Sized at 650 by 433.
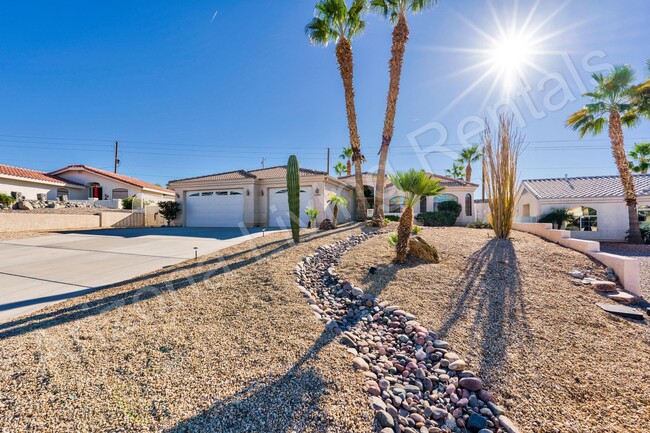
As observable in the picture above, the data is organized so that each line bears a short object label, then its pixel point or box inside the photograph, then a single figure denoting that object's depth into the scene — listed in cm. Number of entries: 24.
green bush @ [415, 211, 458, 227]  2011
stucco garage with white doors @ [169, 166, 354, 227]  1575
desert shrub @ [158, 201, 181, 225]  1769
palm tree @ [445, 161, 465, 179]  3234
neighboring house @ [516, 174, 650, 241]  1581
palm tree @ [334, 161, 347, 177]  3262
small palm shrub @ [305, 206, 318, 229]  1195
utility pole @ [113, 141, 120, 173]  3269
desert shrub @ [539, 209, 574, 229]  1601
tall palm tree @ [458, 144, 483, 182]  3019
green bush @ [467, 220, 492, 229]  1446
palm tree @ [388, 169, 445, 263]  604
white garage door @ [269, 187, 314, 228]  1577
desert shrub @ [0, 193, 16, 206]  1698
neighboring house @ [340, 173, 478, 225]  2170
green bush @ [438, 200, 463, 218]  2130
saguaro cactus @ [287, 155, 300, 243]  788
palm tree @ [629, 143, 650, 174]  1933
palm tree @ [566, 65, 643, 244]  1364
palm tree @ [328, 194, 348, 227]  1213
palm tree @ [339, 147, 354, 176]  3022
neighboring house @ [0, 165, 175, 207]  2247
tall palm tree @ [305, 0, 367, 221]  1312
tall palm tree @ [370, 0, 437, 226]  1230
